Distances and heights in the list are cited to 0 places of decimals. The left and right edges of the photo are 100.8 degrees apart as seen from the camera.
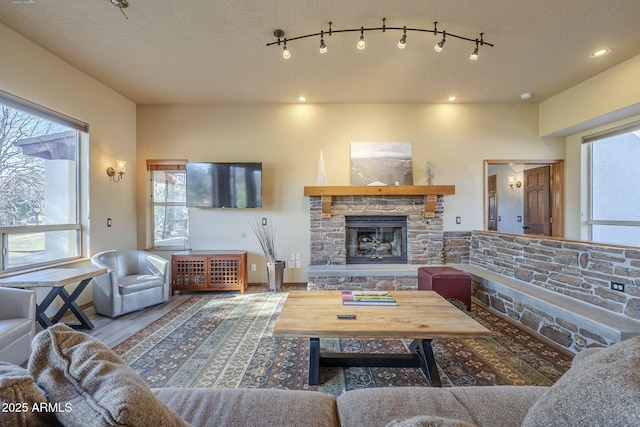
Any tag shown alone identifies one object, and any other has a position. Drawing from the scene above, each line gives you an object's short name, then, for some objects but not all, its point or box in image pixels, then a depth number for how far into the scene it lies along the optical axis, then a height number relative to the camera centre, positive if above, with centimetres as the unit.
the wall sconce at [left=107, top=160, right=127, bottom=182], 384 +64
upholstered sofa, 58 -46
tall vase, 403 -96
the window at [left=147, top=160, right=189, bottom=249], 442 +12
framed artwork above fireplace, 425 +78
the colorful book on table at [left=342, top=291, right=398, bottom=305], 218 -74
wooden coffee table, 169 -76
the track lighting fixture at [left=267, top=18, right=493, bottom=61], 256 +176
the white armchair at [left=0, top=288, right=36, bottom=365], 191 -80
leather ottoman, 319 -91
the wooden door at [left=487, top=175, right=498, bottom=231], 658 +29
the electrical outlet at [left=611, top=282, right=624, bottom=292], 221 -65
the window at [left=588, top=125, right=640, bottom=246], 375 +34
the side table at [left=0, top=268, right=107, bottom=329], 233 -62
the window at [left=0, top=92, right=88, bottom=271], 267 +32
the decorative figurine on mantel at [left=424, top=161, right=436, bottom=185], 429 +62
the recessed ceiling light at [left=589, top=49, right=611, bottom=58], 291 +176
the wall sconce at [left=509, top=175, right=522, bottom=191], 602 +63
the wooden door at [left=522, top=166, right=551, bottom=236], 450 +17
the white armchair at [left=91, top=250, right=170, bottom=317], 300 -83
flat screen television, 416 +44
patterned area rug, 193 -123
